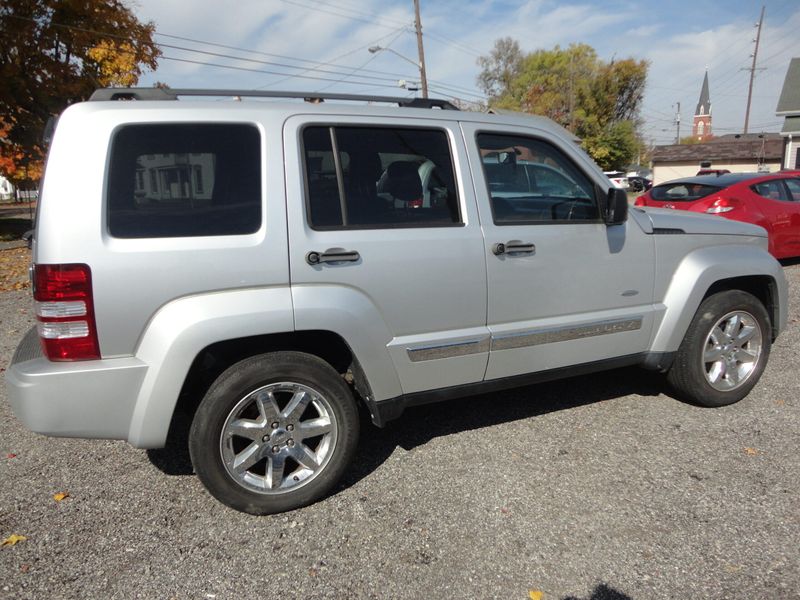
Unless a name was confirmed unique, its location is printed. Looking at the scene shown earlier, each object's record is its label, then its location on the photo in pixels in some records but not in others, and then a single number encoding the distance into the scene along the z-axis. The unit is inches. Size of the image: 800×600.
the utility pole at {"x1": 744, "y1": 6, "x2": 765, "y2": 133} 2068.2
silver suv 99.0
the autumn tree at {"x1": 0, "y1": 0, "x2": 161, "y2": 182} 661.3
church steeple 4205.2
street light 976.9
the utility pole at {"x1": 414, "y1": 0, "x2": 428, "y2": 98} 980.6
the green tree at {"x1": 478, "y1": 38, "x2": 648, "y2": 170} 1941.4
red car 348.5
